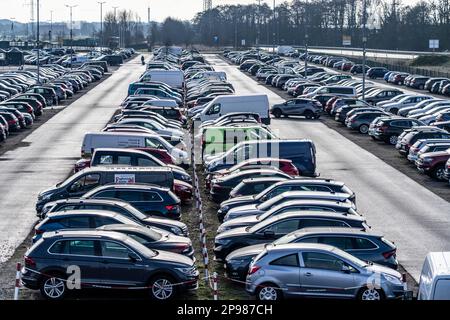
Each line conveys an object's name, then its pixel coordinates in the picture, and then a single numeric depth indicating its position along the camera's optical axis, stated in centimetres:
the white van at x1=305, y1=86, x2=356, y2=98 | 5491
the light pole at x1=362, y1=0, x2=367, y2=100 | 5298
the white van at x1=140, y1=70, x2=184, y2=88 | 6109
